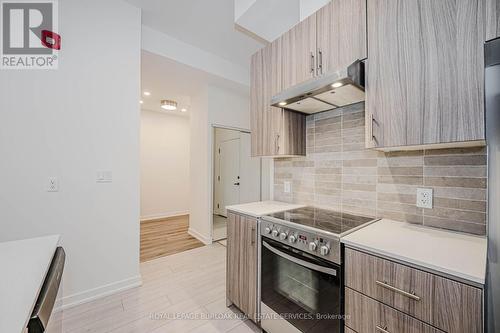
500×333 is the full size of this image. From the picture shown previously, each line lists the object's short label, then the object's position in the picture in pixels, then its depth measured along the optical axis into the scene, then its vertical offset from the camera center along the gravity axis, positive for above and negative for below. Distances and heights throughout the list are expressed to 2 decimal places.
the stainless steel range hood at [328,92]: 1.21 +0.50
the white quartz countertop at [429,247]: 0.77 -0.37
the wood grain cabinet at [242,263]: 1.58 -0.78
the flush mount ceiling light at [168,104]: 4.20 +1.27
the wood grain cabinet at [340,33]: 1.29 +0.88
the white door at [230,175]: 4.02 -0.17
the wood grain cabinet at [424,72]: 0.92 +0.48
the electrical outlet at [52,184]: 1.83 -0.16
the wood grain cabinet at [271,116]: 1.82 +0.46
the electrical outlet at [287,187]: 2.13 -0.21
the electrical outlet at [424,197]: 1.28 -0.19
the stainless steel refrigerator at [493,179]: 0.62 -0.04
